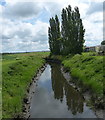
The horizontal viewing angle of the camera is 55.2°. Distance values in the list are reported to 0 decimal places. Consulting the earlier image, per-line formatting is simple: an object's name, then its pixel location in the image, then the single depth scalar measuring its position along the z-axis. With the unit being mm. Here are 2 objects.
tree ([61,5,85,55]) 41002
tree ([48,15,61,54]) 50555
